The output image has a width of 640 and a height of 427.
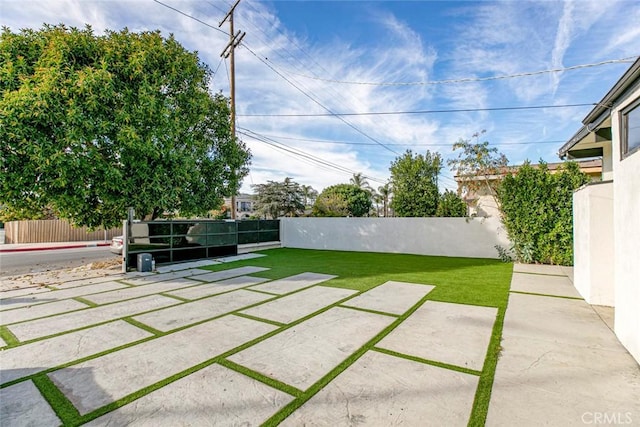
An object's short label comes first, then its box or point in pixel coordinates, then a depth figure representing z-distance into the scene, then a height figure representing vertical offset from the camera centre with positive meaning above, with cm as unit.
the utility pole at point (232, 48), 1144 +672
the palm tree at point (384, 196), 3597 +222
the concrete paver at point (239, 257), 991 -159
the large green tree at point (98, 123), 596 +199
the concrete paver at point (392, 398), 204 -145
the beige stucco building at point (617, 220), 291 -8
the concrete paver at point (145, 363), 242 -151
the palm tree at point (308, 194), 2645 +186
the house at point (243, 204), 4547 +151
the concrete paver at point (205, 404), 205 -147
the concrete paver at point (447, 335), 300 -148
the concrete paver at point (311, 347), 273 -150
